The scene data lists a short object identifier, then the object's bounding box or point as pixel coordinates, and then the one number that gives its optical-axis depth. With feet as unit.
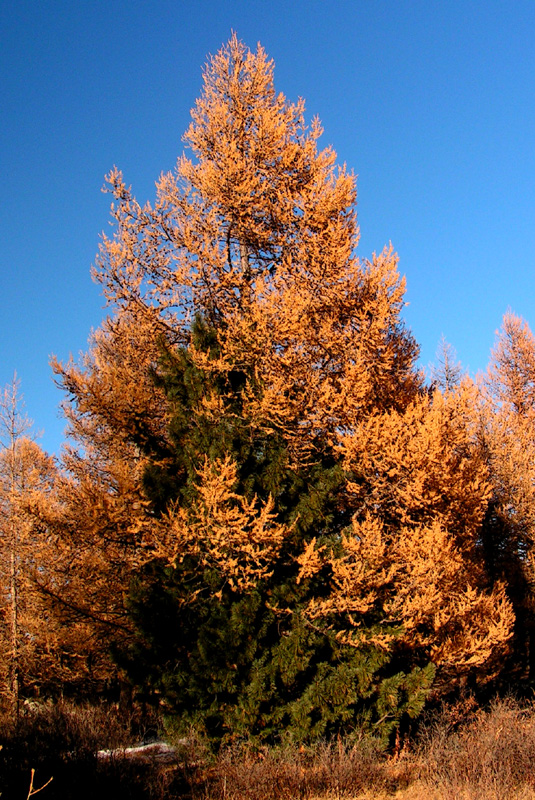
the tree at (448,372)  53.46
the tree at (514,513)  41.98
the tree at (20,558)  27.22
